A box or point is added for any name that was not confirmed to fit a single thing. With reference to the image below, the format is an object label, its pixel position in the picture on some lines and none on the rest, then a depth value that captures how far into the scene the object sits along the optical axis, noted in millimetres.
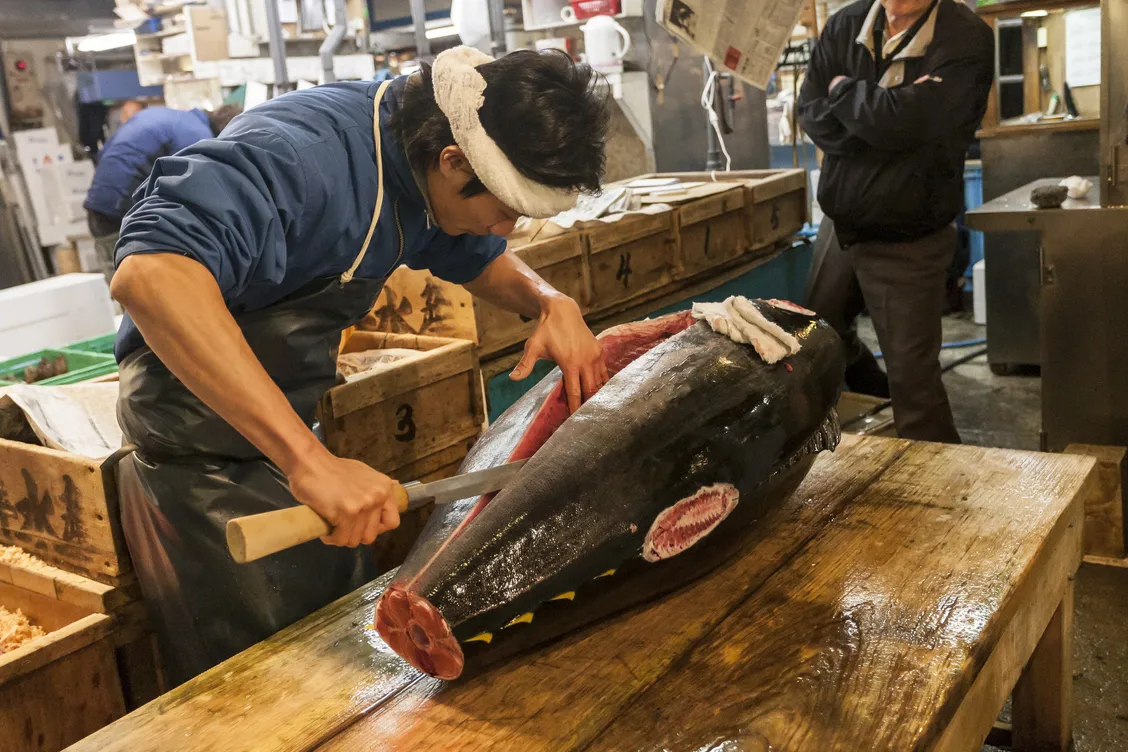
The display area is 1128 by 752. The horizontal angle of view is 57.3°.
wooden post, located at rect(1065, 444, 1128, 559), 3553
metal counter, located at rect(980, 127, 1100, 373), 5836
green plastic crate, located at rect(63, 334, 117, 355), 3396
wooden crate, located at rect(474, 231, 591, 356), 3463
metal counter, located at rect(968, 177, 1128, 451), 3678
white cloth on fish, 2016
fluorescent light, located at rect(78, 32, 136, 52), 9148
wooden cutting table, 1433
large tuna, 1575
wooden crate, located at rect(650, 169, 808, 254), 5051
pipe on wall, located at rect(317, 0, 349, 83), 5805
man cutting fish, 1548
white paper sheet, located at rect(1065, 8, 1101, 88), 6582
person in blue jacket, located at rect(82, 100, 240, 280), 6465
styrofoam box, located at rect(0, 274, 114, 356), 3545
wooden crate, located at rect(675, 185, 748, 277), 4512
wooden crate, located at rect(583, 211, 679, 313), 4004
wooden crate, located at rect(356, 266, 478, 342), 3346
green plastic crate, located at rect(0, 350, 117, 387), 2904
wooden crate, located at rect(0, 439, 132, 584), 2242
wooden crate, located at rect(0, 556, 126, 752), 2121
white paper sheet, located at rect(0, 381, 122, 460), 2441
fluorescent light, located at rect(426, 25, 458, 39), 7093
